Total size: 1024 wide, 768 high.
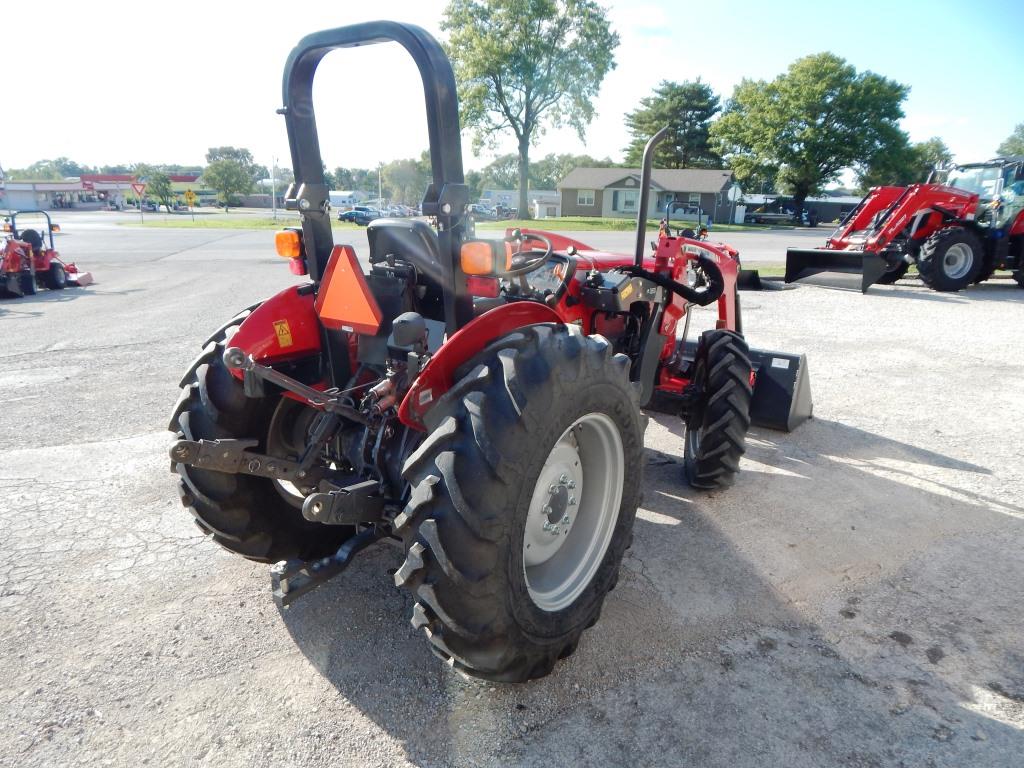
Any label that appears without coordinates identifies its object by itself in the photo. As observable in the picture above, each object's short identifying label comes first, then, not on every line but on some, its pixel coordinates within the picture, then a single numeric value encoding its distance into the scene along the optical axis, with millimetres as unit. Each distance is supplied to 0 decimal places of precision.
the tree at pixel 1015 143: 106000
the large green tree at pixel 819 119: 48062
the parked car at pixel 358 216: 42656
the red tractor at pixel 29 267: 11352
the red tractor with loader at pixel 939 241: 12461
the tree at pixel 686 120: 60156
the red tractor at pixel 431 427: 2057
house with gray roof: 54219
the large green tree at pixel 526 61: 39125
